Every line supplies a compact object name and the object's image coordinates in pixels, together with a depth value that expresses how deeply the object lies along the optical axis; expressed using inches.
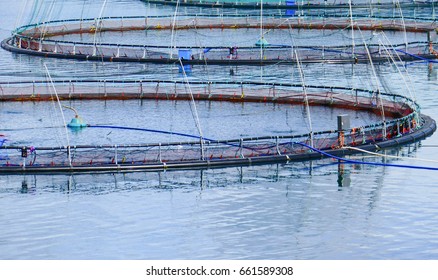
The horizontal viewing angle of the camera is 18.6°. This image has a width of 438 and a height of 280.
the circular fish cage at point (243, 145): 2662.4
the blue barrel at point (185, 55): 4522.6
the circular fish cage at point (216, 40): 4594.0
